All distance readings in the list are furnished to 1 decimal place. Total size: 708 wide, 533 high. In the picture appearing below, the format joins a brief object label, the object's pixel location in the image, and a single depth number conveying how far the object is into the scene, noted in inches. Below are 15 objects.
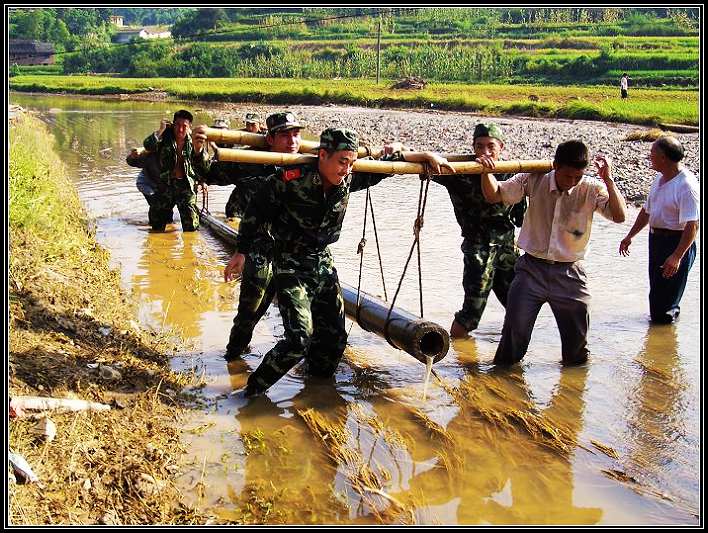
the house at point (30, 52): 3260.3
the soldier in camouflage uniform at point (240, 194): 284.4
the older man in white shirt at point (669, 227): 265.3
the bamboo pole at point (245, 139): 225.5
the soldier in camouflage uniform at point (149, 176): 459.8
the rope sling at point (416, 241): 220.5
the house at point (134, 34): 4462.6
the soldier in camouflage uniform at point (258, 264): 231.0
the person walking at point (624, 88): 1381.6
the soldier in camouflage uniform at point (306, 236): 204.1
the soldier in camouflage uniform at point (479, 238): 253.9
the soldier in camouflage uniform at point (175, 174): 406.3
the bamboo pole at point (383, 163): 203.9
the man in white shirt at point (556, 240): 219.8
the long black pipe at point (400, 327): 213.9
